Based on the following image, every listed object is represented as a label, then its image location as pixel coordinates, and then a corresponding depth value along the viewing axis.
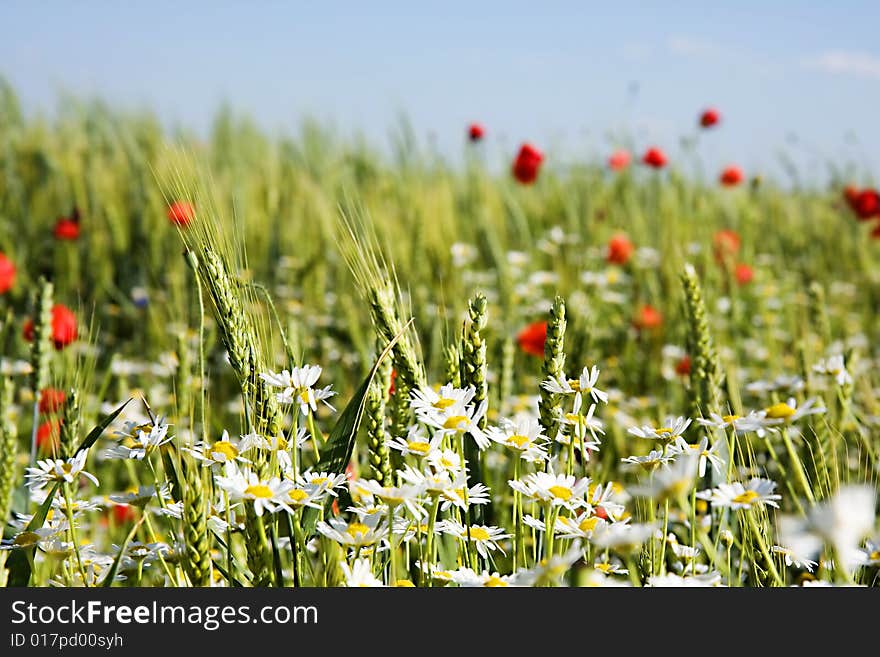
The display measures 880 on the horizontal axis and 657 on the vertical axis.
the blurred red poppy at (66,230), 2.74
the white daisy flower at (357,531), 0.77
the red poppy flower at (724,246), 2.71
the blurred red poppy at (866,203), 3.06
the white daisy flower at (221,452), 0.80
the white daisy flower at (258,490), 0.72
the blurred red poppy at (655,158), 3.36
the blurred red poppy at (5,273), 2.17
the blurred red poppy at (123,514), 1.46
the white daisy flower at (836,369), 1.12
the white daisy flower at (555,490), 0.81
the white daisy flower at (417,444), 0.81
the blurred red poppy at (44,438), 1.45
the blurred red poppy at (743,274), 2.79
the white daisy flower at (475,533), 0.83
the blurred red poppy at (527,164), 3.11
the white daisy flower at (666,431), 0.92
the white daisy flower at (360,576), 0.70
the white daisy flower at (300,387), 0.86
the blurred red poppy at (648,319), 2.48
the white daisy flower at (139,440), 0.85
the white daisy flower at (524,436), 0.85
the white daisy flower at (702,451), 0.92
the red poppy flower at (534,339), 1.93
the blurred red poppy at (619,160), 3.51
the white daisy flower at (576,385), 0.88
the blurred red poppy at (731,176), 3.49
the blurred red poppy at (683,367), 2.00
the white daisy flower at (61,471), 0.87
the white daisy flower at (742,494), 0.76
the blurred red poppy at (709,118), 3.35
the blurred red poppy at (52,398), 1.05
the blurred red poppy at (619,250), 2.85
